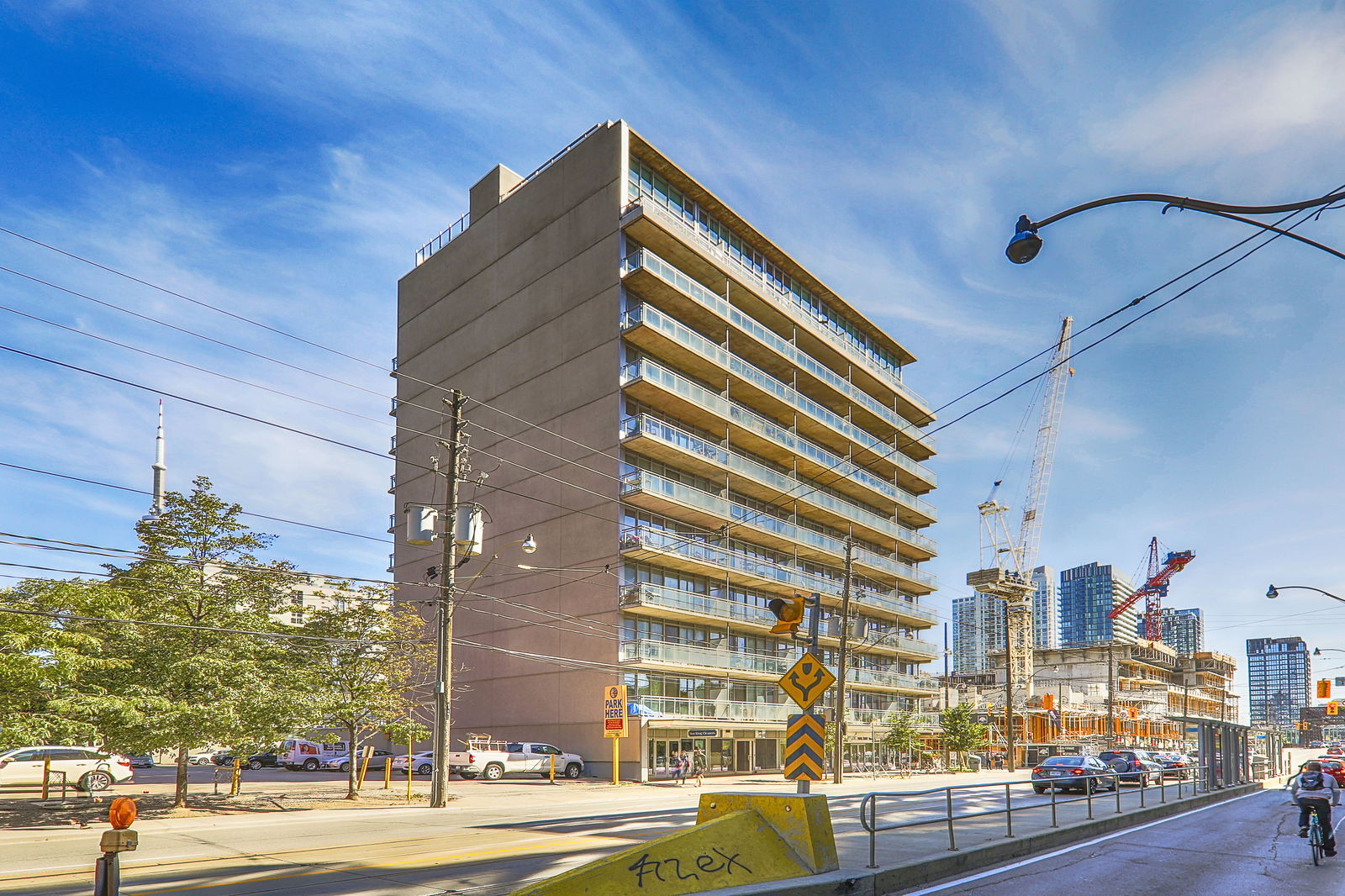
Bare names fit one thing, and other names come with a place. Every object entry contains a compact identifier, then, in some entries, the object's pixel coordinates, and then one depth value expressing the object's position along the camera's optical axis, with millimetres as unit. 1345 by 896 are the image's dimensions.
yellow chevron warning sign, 12242
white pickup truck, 41719
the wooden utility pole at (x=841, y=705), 45406
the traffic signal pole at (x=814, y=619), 13406
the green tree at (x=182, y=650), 22859
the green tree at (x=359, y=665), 29453
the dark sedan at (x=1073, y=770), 31484
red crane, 177250
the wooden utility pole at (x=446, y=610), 28188
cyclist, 14742
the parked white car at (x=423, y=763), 44344
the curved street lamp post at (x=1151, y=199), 8352
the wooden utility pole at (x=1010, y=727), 61688
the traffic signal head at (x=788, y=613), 13438
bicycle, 14500
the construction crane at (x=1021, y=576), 121000
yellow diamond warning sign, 12594
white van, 50906
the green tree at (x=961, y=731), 61250
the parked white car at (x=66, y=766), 29828
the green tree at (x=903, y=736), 54281
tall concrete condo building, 48875
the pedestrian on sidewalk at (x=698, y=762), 48562
